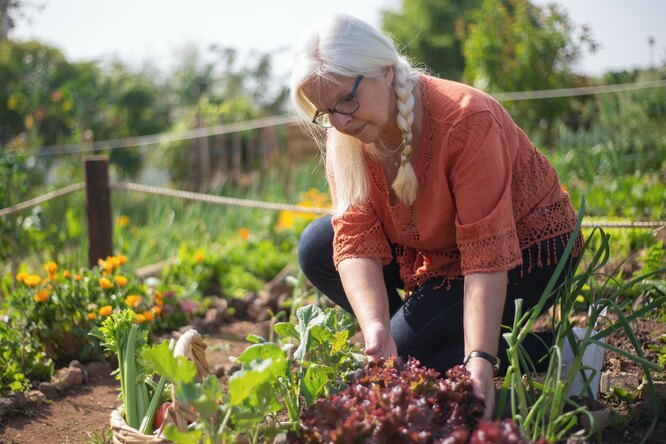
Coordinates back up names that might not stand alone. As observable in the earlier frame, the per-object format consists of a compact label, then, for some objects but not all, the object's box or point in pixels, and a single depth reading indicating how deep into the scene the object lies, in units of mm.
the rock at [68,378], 2660
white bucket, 2031
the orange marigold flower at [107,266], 3096
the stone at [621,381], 2109
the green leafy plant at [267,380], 1459
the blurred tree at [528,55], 7609
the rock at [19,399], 2408
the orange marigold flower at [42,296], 2832
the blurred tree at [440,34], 15758
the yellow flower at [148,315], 2904
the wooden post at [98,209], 3850
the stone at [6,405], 2326
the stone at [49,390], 2575
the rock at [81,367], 2754
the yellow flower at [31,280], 2893
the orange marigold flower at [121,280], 2943
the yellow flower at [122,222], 4747
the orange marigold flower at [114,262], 3109
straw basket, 1684
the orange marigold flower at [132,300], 2877
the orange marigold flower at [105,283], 2928
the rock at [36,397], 2492
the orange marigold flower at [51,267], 3025
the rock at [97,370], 2812
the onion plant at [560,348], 1530
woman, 1841
